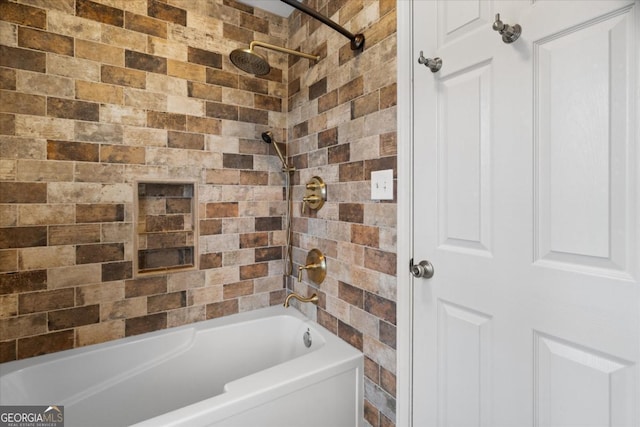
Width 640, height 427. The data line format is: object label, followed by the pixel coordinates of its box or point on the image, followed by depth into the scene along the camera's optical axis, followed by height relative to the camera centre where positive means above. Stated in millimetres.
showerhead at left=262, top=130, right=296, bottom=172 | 1952 +453
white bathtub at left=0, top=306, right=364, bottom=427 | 1159 -796
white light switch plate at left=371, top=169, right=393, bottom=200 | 1257 +121
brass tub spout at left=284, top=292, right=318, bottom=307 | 1748 -518
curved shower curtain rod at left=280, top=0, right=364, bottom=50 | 1382 +856
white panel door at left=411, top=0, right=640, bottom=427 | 697 -10
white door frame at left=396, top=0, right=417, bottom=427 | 1179 +29
